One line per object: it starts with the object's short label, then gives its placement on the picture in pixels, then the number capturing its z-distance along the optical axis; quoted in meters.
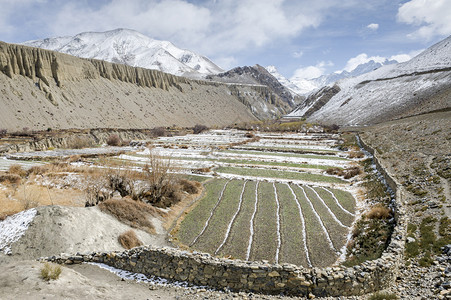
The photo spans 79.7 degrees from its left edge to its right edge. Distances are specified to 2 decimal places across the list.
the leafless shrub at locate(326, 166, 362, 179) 33.69
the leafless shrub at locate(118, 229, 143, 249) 16.48
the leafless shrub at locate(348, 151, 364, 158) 45.92
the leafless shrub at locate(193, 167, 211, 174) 37.03
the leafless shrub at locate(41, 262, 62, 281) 8.90
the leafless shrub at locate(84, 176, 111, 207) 20.64
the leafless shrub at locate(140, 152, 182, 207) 23.56
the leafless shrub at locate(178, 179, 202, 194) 27.42
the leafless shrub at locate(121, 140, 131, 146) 68.55
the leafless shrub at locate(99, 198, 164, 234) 18.86
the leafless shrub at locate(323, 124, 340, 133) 95.00
